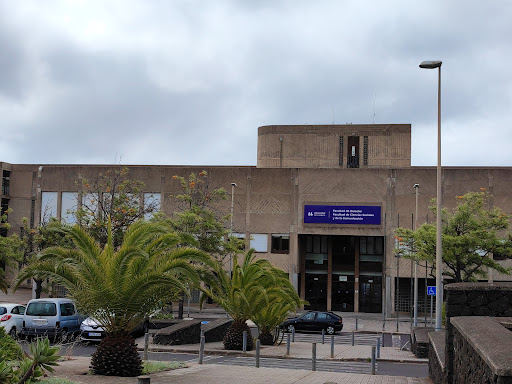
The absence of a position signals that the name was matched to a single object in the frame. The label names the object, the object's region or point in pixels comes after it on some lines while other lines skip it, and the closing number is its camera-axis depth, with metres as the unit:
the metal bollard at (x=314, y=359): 18.27
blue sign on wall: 53.97
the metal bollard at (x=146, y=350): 18.67
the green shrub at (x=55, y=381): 12.02
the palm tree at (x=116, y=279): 14.94
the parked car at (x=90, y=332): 25.44
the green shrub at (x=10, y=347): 12.96
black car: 37.19
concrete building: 53.25
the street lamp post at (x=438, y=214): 24.06
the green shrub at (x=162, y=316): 35.21
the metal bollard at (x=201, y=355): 18.75
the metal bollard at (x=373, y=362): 18.16
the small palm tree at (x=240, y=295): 24.59
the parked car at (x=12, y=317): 25.58
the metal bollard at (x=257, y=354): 18.33
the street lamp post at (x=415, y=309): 39.16
